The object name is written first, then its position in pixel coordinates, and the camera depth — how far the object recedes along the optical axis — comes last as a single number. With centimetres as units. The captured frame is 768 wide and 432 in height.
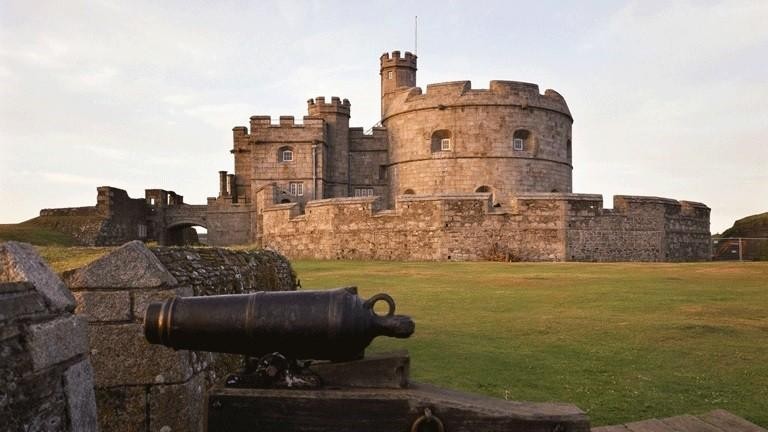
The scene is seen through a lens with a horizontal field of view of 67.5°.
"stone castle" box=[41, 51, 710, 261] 2167
